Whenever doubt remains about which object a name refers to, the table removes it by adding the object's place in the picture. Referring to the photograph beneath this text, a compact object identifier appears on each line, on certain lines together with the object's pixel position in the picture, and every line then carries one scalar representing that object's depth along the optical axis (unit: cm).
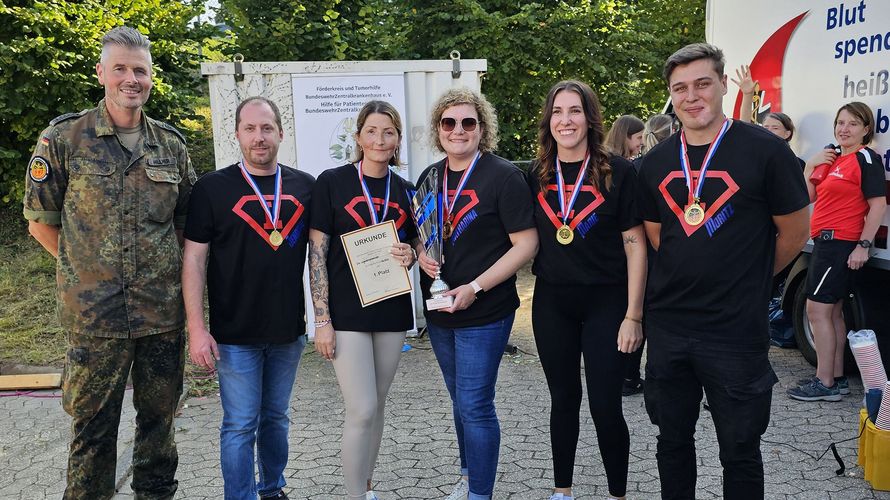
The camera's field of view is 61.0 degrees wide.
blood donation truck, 479
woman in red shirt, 478
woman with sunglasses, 333
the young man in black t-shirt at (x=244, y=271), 329
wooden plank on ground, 572
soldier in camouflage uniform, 316
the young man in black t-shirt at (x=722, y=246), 282
